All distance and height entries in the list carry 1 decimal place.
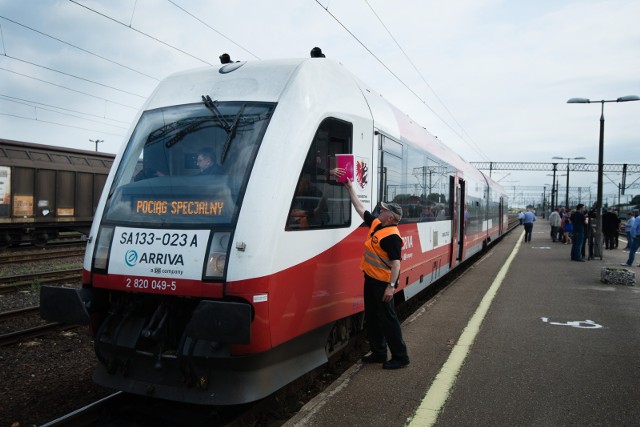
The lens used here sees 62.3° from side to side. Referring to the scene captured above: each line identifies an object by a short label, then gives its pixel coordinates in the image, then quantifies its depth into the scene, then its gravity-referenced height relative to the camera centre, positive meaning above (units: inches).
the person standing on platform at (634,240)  567.8 -37.8
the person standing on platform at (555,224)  929.3 -35.1
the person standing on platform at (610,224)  766.5 -27.9
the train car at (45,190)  666.2 +8.7
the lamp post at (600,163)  637.9 +56.0
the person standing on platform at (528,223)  949.8 -35.3
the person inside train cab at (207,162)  165.9 +11.6
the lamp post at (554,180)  1983.9 +88.8
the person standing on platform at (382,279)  194.1 -29.0
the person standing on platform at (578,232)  601.6 -31.2
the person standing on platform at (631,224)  589.5 -22.0
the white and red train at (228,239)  149.6 -12.3
